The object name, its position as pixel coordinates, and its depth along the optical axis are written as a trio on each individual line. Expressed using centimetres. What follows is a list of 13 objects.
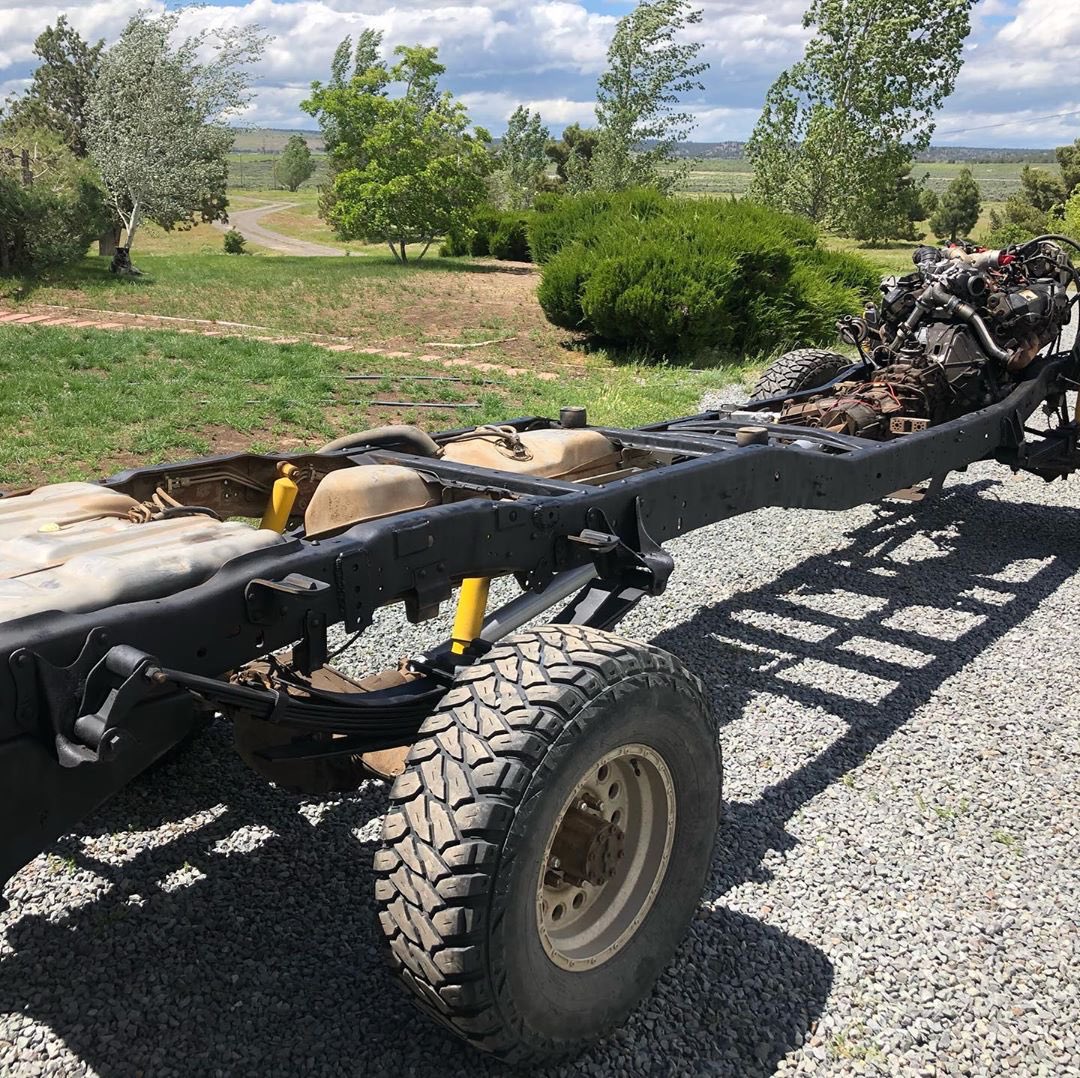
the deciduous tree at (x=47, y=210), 1997
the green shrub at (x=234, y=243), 4178
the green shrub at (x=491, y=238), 3234
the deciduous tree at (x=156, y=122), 2366
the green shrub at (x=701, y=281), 1463
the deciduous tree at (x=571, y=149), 5659
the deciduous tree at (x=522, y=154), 6112
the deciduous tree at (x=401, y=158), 3031
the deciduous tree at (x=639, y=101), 3322
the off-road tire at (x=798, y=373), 702
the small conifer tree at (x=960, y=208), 6009
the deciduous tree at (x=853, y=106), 2984
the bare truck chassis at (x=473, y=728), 209
